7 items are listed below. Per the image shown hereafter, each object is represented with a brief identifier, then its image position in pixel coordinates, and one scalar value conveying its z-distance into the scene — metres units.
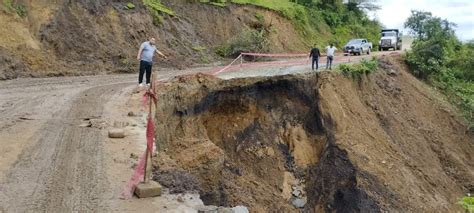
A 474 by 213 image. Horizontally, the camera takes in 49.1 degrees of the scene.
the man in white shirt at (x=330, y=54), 21.62
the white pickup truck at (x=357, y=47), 36.53
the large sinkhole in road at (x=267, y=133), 15.40
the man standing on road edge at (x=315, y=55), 21.12
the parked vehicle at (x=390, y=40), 42.44
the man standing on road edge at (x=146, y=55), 14.99
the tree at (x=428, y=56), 28.73
